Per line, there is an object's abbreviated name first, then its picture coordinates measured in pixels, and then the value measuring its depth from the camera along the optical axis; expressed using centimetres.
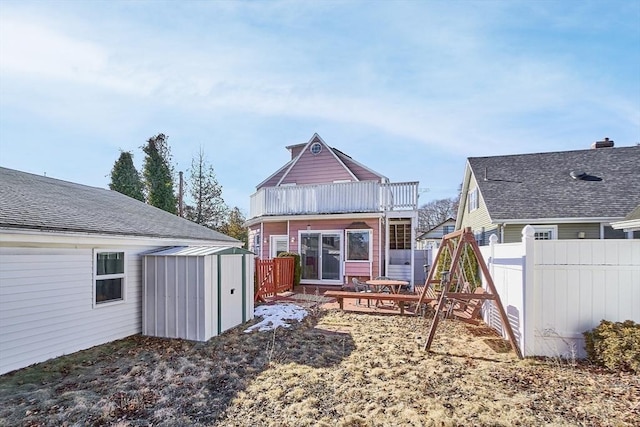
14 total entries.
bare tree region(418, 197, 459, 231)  4338
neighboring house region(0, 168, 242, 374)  504
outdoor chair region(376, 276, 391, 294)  1139
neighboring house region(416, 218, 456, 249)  3172
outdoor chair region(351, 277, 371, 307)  1093
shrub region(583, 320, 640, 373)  468
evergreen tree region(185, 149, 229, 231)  2550
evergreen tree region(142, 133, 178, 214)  2103
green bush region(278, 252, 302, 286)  1345
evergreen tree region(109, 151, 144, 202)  2034
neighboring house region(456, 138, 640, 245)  1161
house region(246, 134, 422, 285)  1320
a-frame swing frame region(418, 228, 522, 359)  552
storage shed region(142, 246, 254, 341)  676
